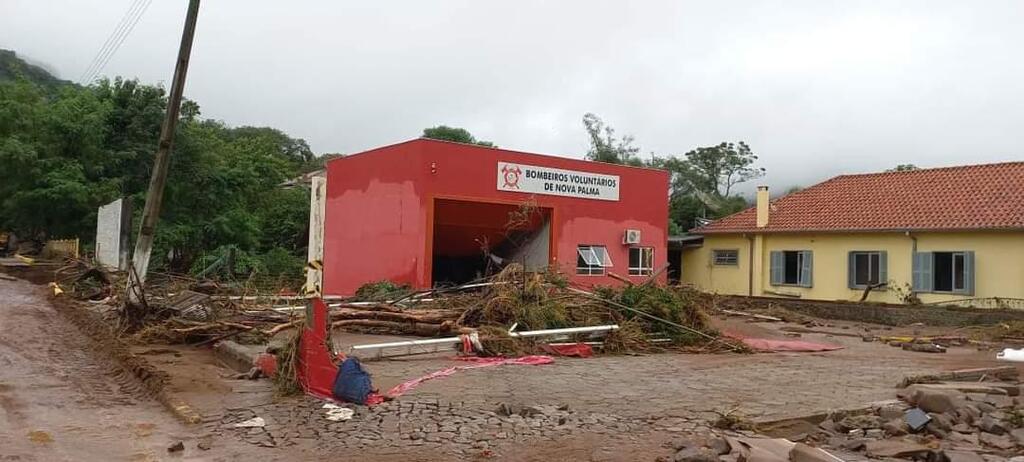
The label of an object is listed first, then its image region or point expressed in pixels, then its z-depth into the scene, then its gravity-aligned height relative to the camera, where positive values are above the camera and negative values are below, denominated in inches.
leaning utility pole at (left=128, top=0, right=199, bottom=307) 542.9 +66.4
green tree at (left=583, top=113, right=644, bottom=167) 2014.0 +292.2
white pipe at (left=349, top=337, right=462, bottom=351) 422.6 -49.7
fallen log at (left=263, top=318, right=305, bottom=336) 463.5 -45.3
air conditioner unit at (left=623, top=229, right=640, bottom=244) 970.7 +33.7
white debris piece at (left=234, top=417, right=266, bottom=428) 279.3 -62.3
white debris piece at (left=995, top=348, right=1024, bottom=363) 537.6 -56.3
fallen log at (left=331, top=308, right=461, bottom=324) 535.8 -41.7
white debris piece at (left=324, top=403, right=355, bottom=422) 283.1 -59.0
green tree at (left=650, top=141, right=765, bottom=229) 2007.9 +262.0
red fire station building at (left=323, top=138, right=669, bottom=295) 823.1 +51.2
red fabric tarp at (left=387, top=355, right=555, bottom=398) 336.5 -57.9
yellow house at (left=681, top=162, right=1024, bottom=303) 886.4 +38.5
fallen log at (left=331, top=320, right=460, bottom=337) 514.6 -48.0
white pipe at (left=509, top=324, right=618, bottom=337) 487.2 -45.1
